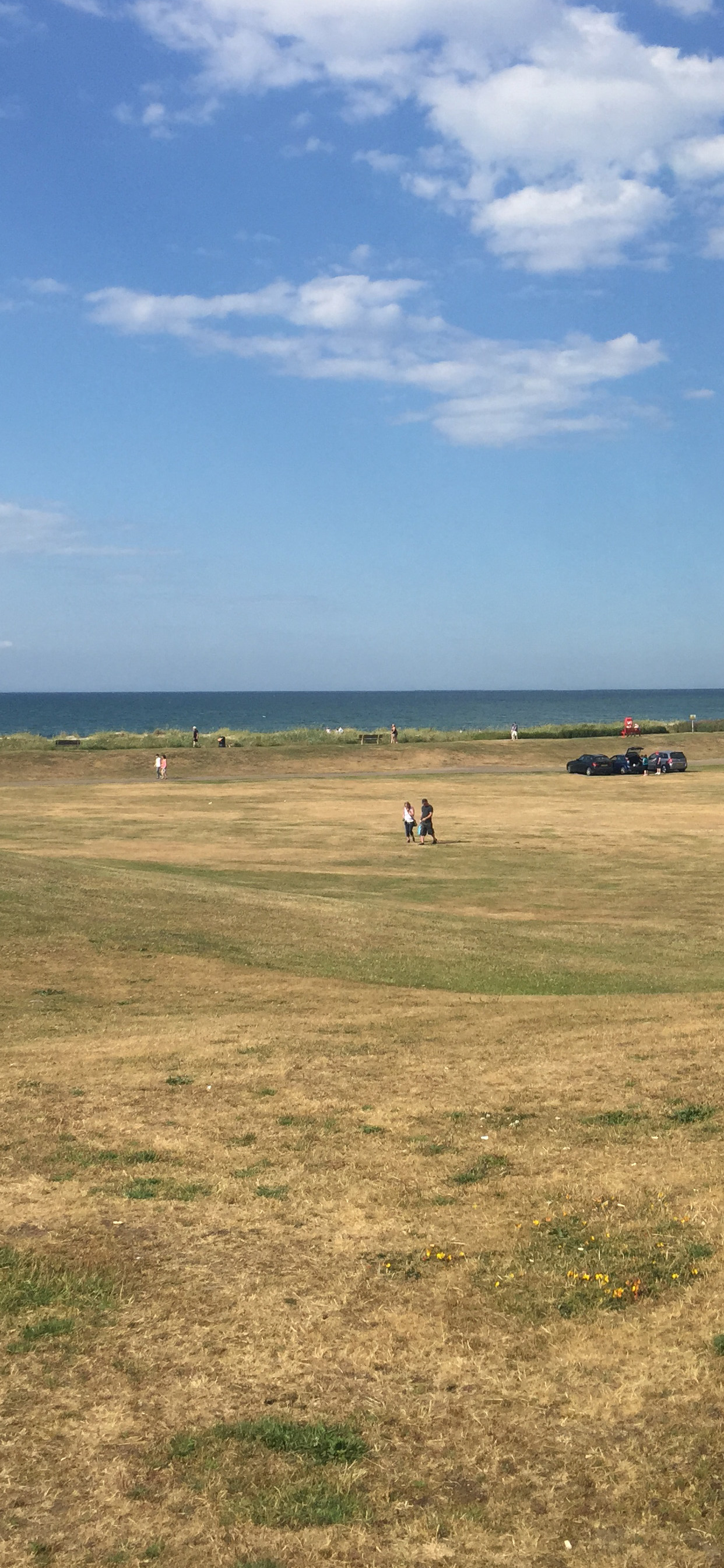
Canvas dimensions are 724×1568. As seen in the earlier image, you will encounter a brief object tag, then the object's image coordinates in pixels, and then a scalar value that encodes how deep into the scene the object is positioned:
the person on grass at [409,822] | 46.28
